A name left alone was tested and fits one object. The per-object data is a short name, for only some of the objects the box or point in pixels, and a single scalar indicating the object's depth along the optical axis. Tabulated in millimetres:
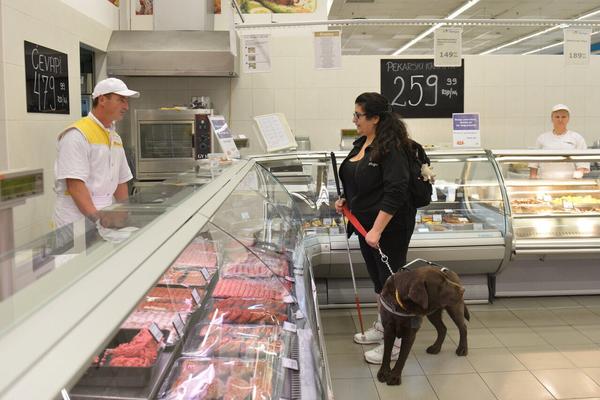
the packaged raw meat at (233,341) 1941
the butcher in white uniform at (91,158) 3311
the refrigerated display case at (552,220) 4828
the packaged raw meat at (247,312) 2236
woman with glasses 3486
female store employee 5988
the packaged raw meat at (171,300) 1637
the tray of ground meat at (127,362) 1075
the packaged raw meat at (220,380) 1671
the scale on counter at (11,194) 1040
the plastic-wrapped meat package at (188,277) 1939
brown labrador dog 3088
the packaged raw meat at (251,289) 2461
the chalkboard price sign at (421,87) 7195
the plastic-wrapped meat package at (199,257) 1841
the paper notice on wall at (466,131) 5334
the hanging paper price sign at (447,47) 5961
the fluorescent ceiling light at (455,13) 12231
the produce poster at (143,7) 7184
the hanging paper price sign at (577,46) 5957
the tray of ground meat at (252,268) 2656
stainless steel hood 6367
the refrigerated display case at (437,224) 4695
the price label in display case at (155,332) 1688
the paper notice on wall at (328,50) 5723
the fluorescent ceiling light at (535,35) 13930
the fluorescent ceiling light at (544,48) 19144
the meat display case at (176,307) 777
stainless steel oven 6387
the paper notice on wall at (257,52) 5730
